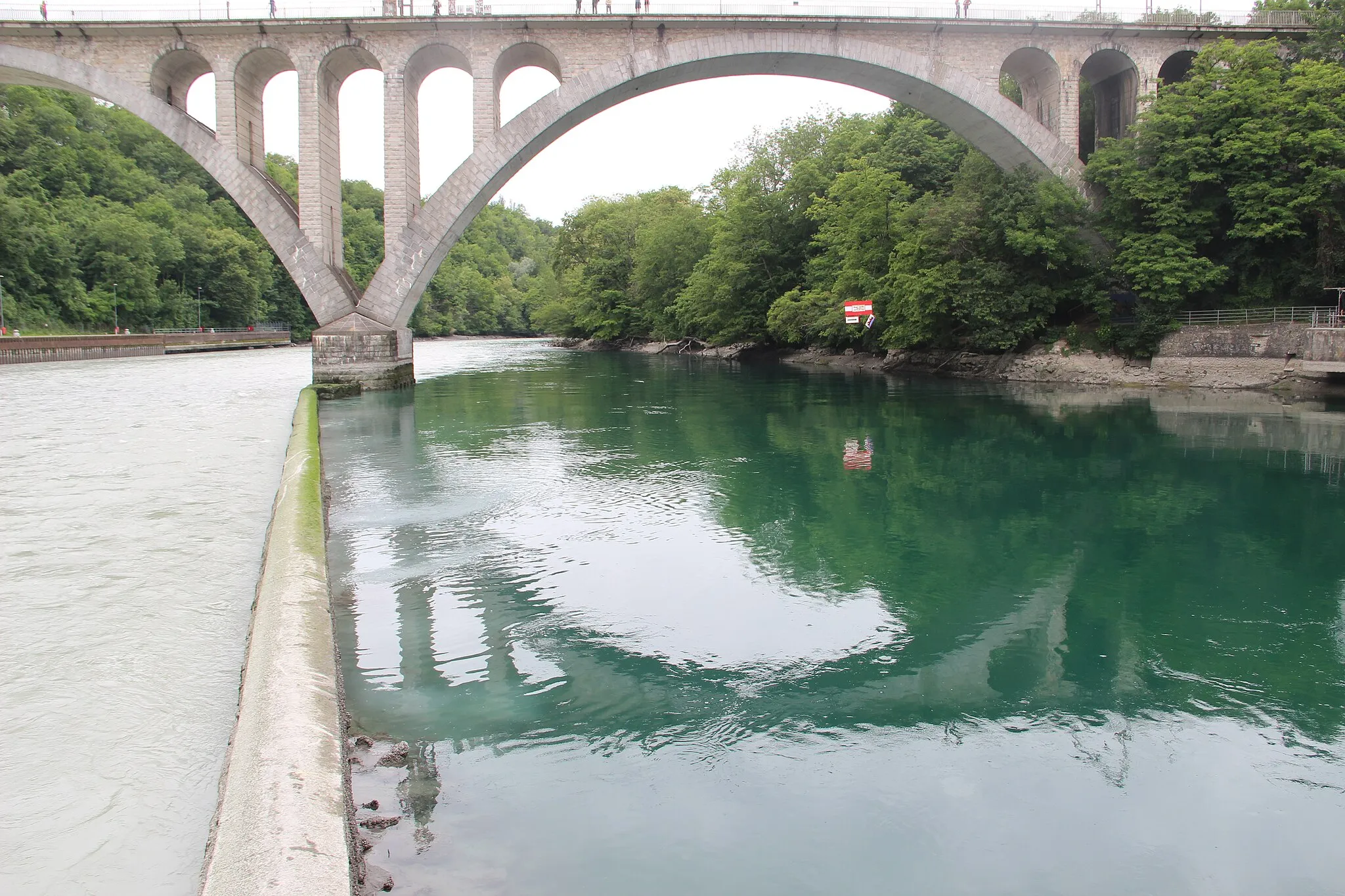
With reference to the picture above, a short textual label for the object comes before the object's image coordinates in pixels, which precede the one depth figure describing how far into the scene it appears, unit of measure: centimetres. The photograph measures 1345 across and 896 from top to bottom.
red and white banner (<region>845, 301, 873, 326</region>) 3503
